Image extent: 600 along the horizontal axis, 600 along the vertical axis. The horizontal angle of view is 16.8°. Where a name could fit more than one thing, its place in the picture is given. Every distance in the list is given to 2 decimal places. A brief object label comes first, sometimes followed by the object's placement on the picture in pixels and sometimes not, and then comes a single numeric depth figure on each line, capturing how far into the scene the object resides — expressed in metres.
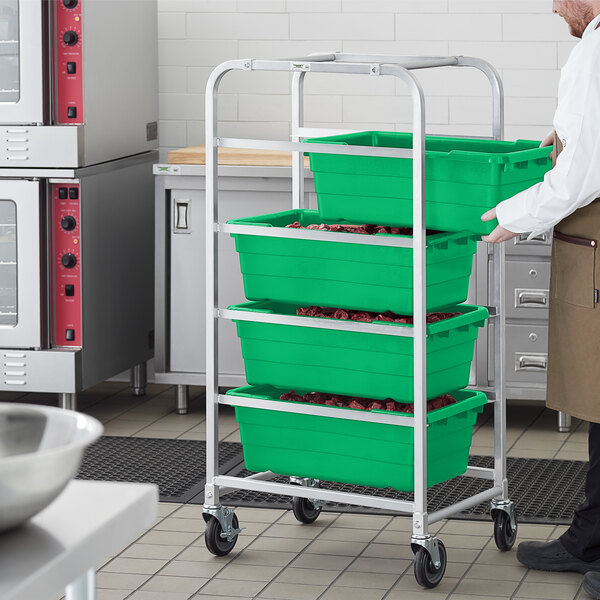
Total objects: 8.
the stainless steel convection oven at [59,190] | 7.71
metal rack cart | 5.23
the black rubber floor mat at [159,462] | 6.90
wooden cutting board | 8.06
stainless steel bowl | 2.34
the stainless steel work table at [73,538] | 2.29
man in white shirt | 4.90
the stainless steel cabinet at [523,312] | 7.78
